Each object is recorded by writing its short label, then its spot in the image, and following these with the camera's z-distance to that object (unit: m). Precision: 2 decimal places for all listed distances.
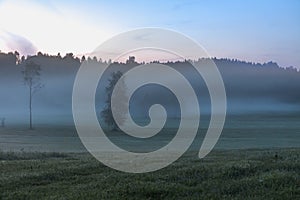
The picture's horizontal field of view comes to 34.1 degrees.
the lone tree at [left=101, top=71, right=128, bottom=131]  107.69
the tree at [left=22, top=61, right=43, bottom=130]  132.62
